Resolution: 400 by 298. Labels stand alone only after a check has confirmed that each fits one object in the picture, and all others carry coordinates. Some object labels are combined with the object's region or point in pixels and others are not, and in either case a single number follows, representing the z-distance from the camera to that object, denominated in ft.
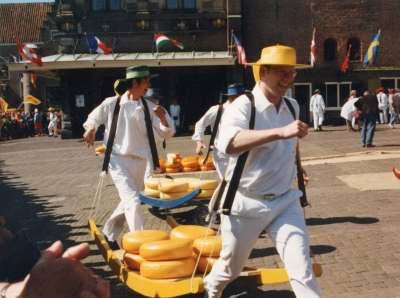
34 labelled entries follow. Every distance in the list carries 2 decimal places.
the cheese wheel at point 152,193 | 30.48
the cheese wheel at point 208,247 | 18.57
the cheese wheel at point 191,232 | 19.83
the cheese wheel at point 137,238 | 19.63
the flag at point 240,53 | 97.71
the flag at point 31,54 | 91.04
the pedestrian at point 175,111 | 99.81
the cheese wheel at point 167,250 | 18.31
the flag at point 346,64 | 110.11
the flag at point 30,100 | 132.09
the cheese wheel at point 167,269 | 17.93
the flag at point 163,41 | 96.84
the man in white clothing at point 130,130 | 23.04
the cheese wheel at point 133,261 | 19.12
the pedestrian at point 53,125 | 118.21
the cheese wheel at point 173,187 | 29.66
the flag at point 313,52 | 103.25
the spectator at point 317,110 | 93.04
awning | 96.17
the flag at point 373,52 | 104.73
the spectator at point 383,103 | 100.58
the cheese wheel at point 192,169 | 40.70
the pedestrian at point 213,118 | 29.51
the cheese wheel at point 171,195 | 29.58
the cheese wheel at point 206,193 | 30.22
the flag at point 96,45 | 97.23
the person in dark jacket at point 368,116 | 63.05
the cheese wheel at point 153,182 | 30.83
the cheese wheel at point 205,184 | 30.27
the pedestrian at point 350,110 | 86.84
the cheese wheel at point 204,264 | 18.38
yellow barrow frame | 16.87
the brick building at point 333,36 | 111.86
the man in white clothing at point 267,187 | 14.58
